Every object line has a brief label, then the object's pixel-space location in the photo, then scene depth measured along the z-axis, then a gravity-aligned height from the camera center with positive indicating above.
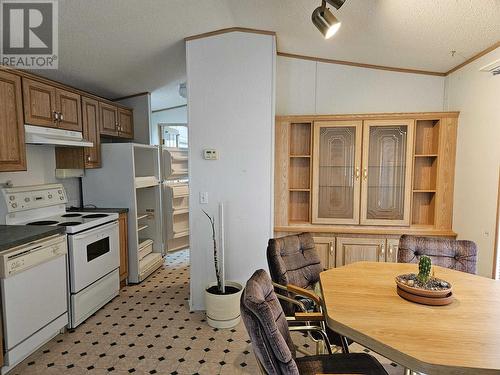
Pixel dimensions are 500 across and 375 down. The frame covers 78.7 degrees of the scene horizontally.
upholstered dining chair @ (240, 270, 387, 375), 1.18 -0.72
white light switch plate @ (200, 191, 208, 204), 2.97 -0.28
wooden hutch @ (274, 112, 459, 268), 3.18 -0.13
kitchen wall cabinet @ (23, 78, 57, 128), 2.61 +0.58
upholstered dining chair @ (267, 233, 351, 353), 1.89 -0.74
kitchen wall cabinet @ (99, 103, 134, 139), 3.78 +0.62
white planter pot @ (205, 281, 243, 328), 2.70 -1.26
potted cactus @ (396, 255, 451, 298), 1.51 -0.60
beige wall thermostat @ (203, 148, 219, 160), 2.93 +0.13
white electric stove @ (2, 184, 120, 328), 2.70 -0.68
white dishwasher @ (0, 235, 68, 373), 2.05 -0.94
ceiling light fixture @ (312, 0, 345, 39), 1.80 +0.89
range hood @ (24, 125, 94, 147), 2.61 +0.29
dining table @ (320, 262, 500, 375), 1.11 -0.68
